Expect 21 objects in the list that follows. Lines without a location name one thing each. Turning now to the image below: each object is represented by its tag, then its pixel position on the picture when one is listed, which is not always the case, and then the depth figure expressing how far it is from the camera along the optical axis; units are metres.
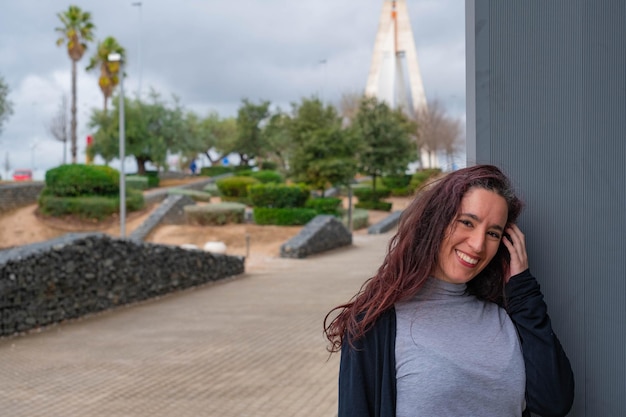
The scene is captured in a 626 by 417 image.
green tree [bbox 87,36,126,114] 45.09
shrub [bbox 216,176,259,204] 32.38
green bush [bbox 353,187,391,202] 34.69
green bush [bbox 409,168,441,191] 39.66
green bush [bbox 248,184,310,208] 25.92
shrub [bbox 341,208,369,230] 28.08
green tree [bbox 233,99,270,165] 50.72
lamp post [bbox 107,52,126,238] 20.28
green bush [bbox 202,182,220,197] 37.88
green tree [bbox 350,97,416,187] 34.91
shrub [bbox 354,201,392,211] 33.56
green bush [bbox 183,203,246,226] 24.95
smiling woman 1.71
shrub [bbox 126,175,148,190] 35.00
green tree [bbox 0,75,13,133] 34.28
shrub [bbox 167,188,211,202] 32.35
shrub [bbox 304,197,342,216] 27.53
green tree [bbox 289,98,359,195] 28.78
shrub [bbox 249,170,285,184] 34.88
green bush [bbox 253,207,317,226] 24.89
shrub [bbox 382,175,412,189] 39.34
